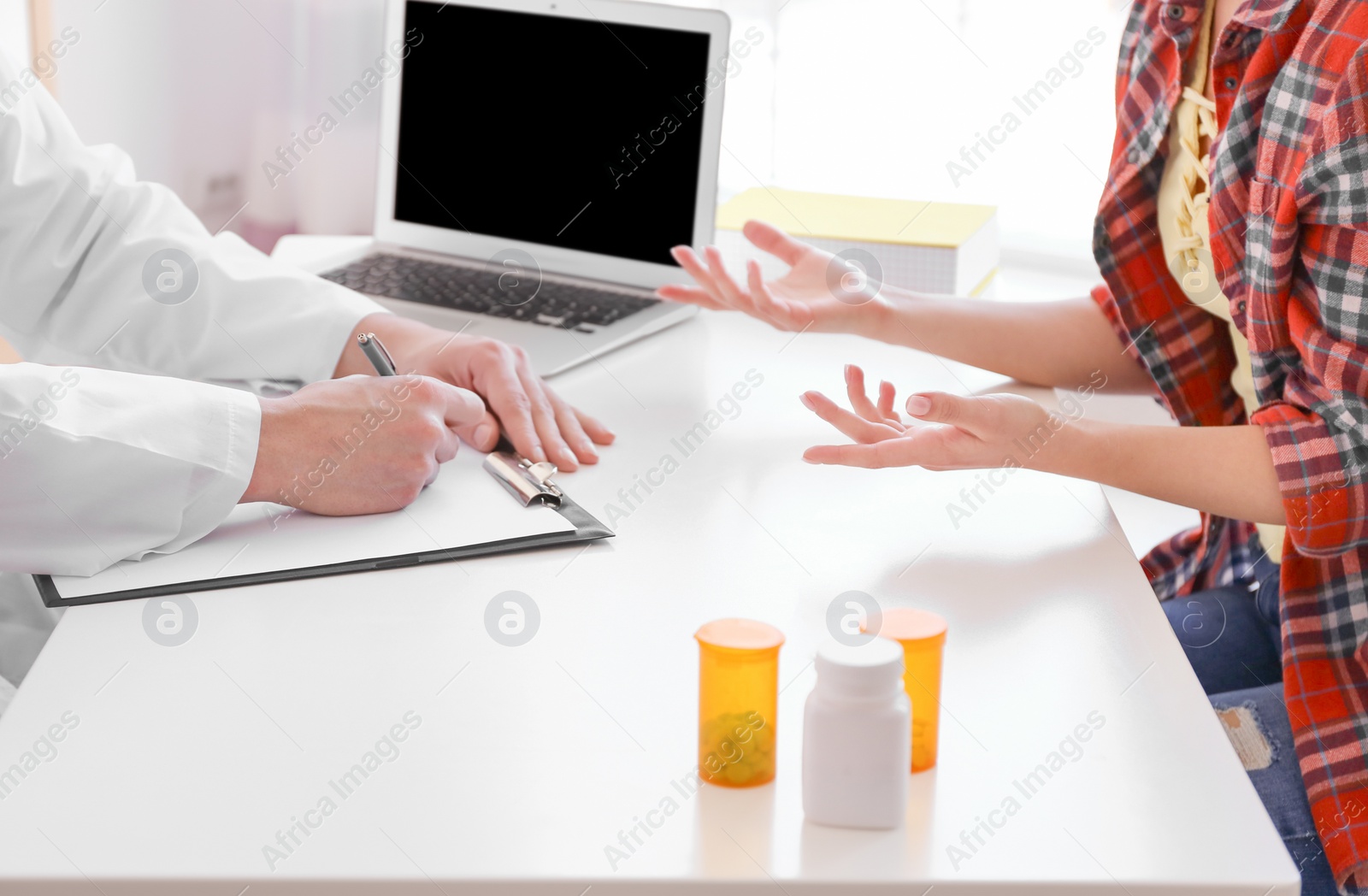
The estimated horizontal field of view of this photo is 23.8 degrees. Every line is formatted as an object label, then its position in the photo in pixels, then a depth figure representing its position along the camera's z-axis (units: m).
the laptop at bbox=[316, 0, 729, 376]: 2.10
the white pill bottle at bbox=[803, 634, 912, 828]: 1.34
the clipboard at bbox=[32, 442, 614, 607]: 1.53
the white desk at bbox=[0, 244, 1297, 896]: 1.34
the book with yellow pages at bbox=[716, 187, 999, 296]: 2.28
